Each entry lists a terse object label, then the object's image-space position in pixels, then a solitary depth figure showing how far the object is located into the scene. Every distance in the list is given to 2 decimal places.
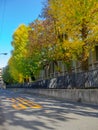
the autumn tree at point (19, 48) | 24.53
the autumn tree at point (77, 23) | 9.64
